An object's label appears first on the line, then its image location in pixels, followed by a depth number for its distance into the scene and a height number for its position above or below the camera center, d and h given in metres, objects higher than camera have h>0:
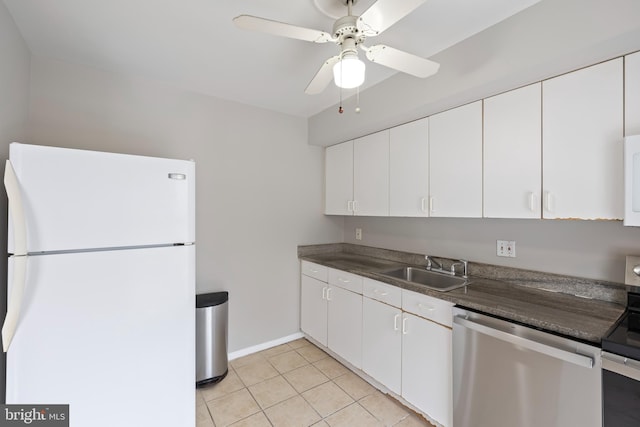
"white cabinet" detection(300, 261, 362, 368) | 2.34 -0.92
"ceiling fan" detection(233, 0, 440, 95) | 1.04 +0.73
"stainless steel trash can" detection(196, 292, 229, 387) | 2.21 -1.05
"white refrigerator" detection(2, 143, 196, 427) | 1.20 -0.36
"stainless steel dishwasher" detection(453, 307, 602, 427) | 1.18 -0.80
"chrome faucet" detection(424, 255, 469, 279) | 2.19 -0.47
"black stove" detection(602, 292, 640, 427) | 1.05 -0.65
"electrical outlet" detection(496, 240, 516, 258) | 1.97 -0.27
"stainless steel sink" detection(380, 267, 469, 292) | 2.19 -0.56
